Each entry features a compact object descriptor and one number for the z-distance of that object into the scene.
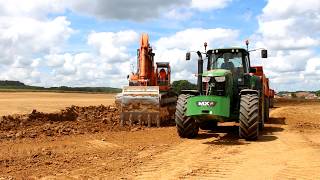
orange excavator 16.84
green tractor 12.64
